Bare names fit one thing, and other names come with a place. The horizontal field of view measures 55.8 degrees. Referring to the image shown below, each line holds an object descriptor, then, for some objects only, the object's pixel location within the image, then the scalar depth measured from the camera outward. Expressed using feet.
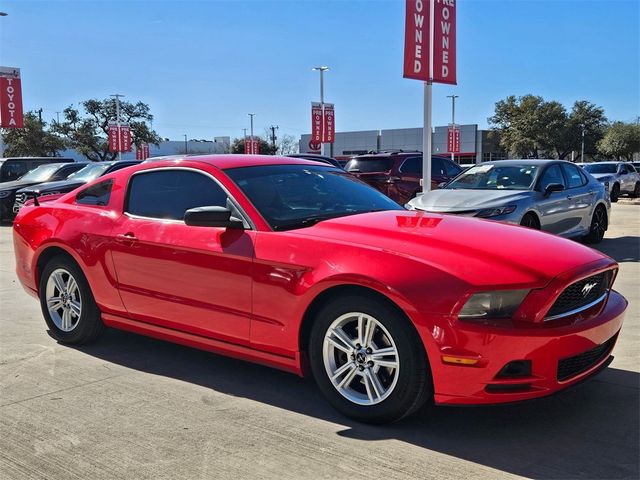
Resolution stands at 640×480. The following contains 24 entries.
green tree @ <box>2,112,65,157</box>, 182.70
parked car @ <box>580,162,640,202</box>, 77.42
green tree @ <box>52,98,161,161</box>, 196.75
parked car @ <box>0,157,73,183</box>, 62.95
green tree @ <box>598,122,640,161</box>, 195.76
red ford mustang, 10.23
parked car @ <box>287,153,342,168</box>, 54.79
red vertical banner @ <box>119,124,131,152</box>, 147.64
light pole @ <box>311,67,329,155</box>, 144.97
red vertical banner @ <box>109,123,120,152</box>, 145.59
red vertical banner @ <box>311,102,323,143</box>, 113.80
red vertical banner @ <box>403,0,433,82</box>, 38.68
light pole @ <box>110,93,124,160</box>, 179.11
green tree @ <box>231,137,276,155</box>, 264.95
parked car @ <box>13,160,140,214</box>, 48.72
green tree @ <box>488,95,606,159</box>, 201.36
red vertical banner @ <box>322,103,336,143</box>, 115.86
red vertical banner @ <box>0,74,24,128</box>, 86.48
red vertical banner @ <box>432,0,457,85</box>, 40.16
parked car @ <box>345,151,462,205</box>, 48.24
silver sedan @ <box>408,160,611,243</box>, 29.01
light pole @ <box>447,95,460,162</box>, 199.82
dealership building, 215.92
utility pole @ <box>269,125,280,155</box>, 318.20
